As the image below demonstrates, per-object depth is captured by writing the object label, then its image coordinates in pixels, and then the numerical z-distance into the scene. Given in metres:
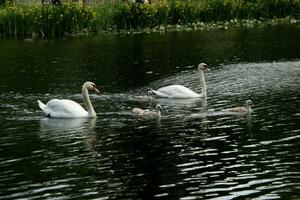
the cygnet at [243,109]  22.86
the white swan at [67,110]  23.88
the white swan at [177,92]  27.55
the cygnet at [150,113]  23.20
